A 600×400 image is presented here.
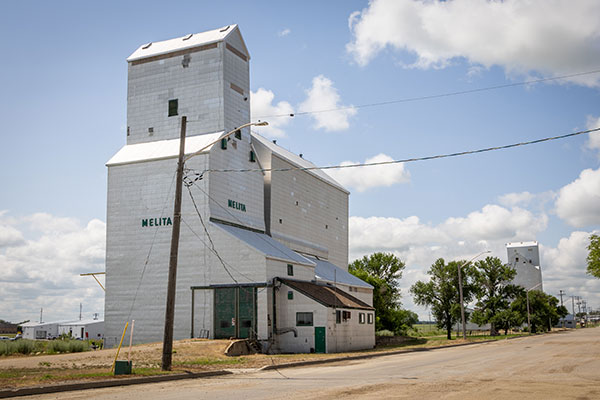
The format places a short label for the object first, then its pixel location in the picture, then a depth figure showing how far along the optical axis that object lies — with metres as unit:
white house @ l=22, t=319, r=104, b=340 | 99.75
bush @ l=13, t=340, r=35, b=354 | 32.03
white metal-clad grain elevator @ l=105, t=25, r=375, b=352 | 41.12
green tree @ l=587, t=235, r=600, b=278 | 54.16
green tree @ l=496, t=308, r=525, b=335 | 93.56
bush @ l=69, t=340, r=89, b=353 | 35.41
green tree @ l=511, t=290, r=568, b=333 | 101.50
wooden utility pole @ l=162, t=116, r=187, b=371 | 22.16
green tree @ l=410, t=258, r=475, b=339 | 90.38
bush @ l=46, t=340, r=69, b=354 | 34.35
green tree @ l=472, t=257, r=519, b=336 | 94.81
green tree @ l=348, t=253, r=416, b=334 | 74.44
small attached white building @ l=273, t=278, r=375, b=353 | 40.44
